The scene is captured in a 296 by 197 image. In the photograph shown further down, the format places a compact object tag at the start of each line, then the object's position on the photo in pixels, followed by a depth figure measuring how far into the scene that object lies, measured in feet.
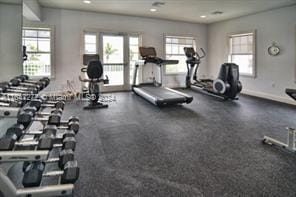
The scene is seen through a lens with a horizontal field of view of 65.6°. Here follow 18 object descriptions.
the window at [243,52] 24.34
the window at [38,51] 21.02
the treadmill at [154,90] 18.17
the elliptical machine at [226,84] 20.47
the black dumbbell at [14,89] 7.21
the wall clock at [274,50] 21.24
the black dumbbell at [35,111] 6.07
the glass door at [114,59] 25.08
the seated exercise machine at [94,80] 18.13
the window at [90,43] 24.03
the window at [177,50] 28.55
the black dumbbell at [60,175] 5.12
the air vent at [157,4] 19.49
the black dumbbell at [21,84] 8.25
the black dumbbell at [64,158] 5.50
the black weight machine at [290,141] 9.61
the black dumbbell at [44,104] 6.92
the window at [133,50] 26.32
